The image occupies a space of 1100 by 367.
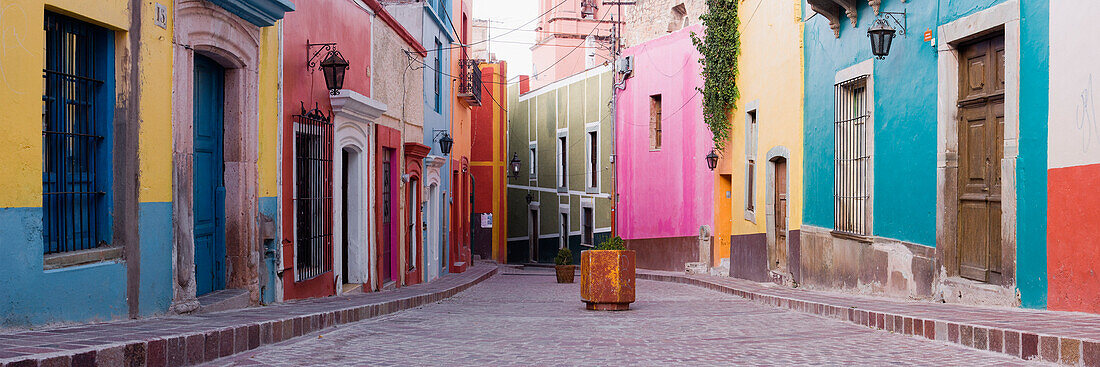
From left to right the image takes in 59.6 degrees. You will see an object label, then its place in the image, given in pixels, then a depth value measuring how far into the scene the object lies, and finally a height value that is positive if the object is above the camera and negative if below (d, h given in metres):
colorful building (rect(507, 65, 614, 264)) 29.83 +0.51
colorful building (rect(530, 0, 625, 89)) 40.06 +6.28
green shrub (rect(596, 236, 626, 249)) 14.54 -0.98
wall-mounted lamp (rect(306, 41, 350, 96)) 11.19 +1.34
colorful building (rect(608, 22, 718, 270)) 22.39 +0.65
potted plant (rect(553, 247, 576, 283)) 20.05 -1.81
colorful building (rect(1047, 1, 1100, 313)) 7.54 +0.12
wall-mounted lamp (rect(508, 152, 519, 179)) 34.72 +0.61
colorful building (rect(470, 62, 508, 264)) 36.22 +0.72
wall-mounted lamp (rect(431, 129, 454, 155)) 20.67 +0.86
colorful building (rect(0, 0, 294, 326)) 6.06 +0.21
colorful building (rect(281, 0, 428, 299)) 10.98 +0.39
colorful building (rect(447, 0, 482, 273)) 24.52 +1.36
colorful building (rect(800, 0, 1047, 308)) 8.41 +0.28
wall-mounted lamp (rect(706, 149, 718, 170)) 20.16 +0.44
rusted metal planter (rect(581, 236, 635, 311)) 11.14 -1.13
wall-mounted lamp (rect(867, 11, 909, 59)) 10.62 +1.60
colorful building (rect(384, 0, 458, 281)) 18.92 +1.62
